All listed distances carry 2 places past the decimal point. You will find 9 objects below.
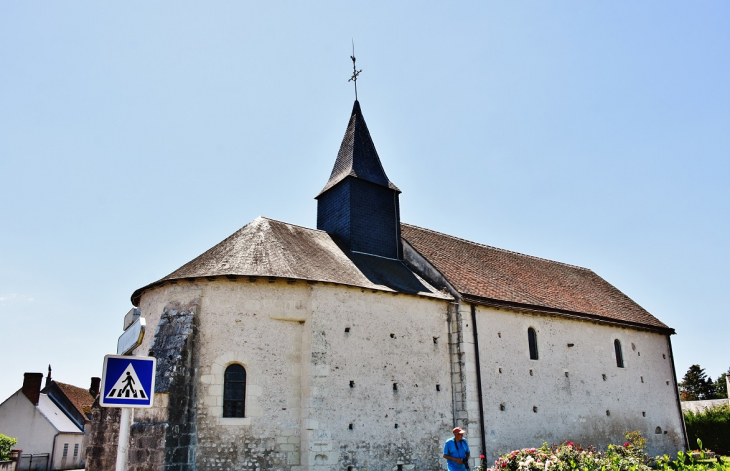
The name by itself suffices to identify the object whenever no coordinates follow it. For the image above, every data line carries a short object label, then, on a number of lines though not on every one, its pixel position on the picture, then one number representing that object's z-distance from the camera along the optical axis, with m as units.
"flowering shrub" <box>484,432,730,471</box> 6.86
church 12.42
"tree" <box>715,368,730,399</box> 48.93
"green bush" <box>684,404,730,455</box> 24.11
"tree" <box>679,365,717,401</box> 49.60
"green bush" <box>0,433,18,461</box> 22.77
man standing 9.44
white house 29.97
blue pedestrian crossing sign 4.99
